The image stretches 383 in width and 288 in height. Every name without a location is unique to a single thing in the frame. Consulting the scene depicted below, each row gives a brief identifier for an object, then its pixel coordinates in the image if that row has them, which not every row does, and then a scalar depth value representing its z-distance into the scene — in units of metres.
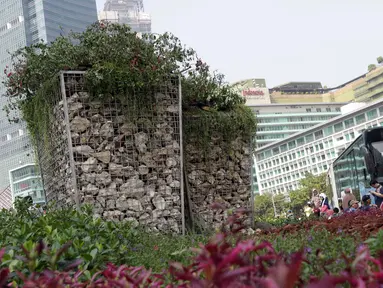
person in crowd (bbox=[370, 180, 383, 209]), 13.08
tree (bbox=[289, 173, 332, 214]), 89.44
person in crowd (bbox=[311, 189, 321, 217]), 16.87
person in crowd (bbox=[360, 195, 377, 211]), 12.79
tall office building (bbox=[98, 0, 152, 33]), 190.88
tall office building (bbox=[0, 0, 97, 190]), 128.38
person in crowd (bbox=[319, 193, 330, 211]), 16.53
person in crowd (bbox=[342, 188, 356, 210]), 14.71
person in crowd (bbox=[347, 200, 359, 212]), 11.94
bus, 15.86
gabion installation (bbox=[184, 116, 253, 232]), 11.15
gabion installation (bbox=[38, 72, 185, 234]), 9.20
